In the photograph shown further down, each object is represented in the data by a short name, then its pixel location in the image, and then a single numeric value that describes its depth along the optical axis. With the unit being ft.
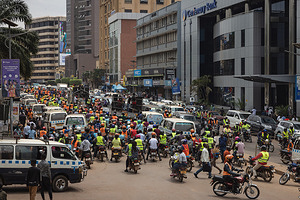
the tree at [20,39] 126.21
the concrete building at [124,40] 416.05
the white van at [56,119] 107.65
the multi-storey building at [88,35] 627.87
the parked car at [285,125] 104.72
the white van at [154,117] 112.88
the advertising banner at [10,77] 94.79
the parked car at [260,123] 115.44
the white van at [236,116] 124.57
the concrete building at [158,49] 272.92
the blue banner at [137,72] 333.21
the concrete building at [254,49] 167.63
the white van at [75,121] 98.73
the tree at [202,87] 225.76
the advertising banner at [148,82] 305.47
